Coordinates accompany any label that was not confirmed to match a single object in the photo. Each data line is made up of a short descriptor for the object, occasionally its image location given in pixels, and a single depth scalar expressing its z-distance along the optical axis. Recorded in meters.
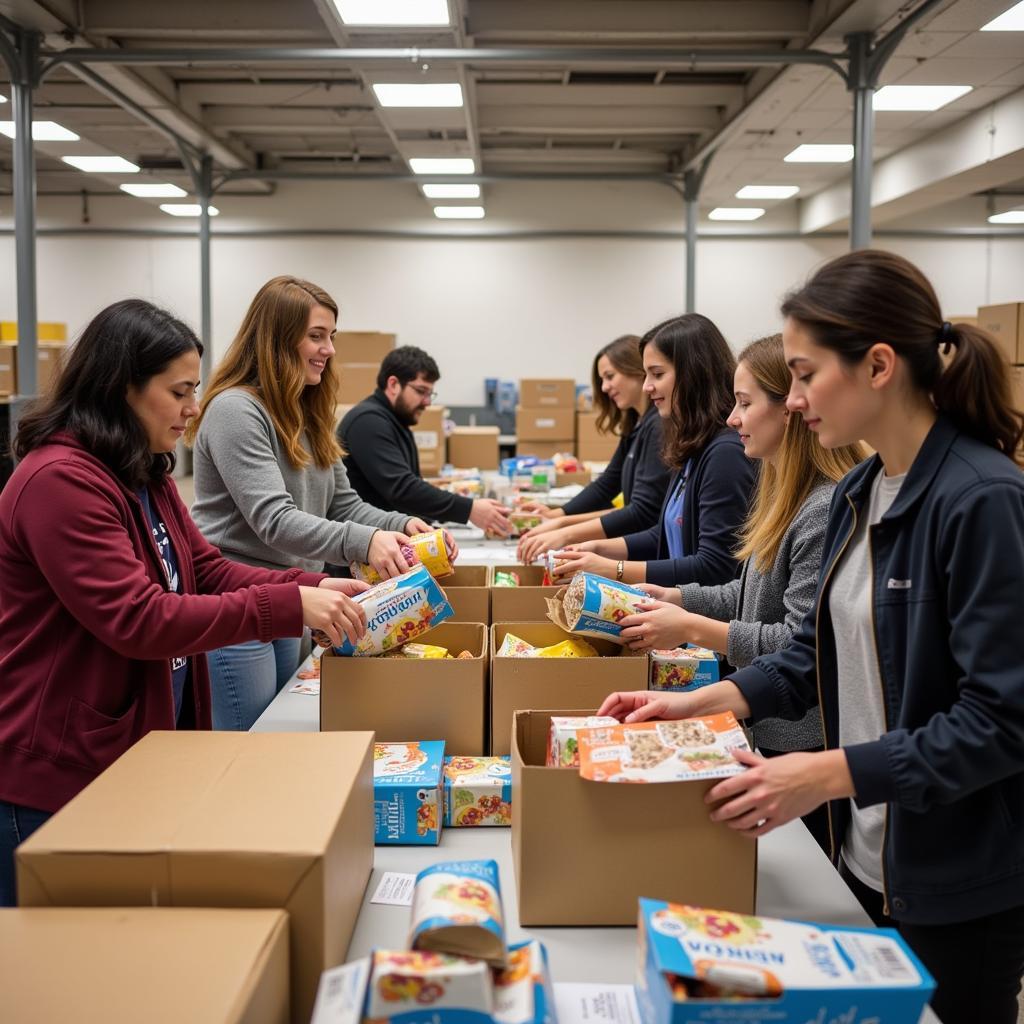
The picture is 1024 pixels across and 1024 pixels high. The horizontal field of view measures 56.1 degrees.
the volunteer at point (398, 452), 3.60
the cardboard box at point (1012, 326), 5.64
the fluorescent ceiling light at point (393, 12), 4.51
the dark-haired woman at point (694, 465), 2.36
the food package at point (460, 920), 0.94
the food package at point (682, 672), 1.80
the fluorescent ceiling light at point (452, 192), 9.15
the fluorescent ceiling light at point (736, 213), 10.51
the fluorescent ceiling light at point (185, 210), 10.39
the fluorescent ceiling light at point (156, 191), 9.67
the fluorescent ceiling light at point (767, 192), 9.63
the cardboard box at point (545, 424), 8.24
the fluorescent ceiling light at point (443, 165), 7.99
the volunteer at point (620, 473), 3.18
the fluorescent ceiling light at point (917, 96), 6.57
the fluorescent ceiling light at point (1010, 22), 5.12
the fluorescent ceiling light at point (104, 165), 8.61
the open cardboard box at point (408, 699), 1.66
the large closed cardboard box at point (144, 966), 0.86
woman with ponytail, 1.13
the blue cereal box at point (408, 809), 1.46
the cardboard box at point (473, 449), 7.58
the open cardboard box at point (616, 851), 1.19
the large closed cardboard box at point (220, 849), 1.02
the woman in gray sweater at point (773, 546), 1.74
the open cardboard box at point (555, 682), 1.65
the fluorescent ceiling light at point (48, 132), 7.33
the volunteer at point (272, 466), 2.20
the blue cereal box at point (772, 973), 0.86
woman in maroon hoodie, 1.45
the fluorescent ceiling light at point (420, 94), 5.86
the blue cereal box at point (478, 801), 1.52
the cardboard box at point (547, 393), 8.19
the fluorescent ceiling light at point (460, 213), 10.06
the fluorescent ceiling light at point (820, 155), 8.12
